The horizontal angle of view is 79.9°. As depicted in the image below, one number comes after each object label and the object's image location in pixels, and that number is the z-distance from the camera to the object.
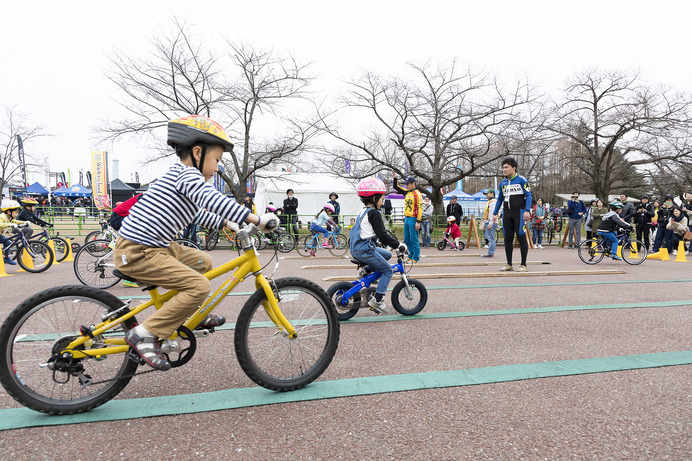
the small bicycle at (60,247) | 10.63
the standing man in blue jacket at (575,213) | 14.64
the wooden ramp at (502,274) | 7.19
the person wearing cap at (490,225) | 12.14
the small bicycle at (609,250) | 10.59
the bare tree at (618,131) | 21.80
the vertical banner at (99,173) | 24.00
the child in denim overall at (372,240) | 4.56
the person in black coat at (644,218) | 14.51
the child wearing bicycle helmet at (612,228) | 10.53
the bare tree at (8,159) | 26.47
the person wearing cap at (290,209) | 15.41
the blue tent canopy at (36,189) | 43.79
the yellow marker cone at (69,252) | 10.94
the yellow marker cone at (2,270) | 8.15
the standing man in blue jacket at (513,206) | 7.98
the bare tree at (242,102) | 16.20
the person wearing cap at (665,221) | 13.07
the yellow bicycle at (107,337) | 2.32
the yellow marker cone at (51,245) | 9.10
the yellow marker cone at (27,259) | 8.67
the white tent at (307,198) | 25.05
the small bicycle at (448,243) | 14.90
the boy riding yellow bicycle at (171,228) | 2.36
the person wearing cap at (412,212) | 9.51
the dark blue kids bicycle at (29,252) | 8.69
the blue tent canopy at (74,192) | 42.43
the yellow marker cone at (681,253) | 11.52
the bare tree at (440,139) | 22.45
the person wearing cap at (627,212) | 13.23
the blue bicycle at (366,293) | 4.57
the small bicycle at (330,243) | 12.71
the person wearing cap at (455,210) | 15.63
